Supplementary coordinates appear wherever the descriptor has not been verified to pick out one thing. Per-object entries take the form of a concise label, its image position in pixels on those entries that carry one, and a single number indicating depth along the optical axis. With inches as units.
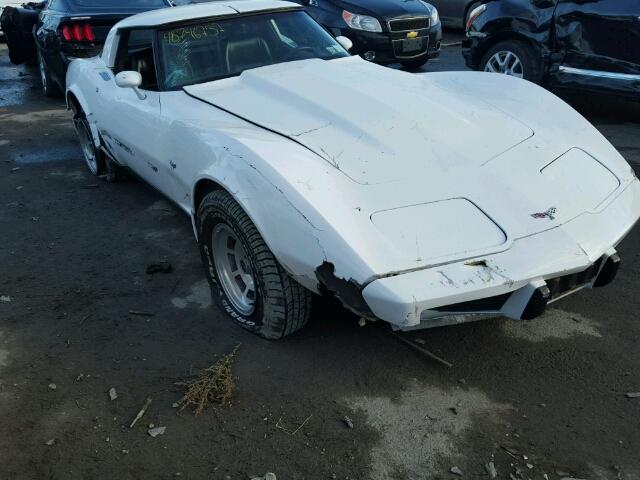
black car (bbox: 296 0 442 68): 323.9
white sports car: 98.4
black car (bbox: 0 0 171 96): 286.5
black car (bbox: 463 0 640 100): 233.9
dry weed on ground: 109.9
